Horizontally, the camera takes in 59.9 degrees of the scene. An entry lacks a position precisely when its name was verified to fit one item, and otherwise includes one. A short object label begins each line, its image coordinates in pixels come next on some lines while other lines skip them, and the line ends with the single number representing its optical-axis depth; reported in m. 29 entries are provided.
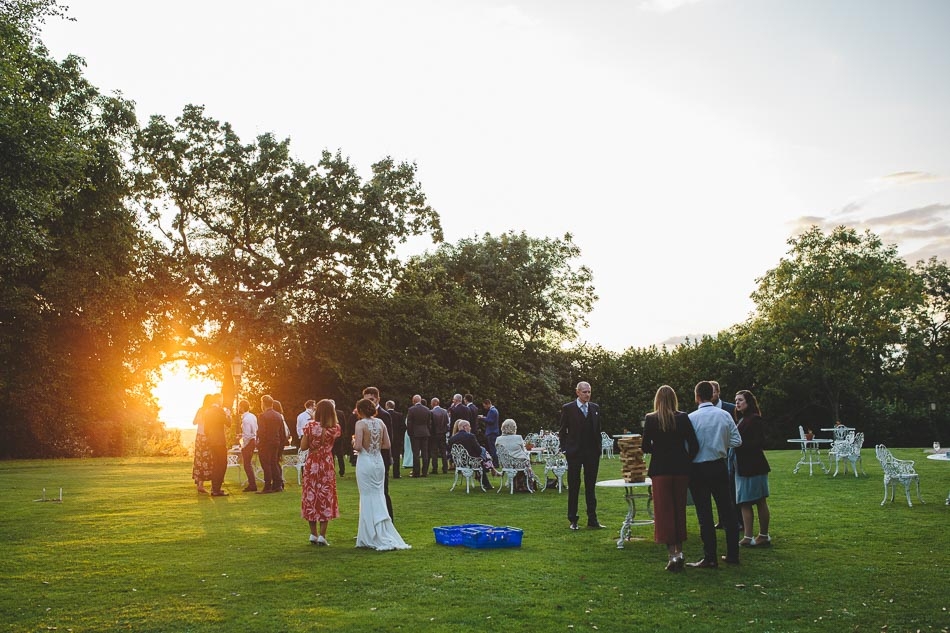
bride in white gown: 9.83
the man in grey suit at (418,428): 20.16
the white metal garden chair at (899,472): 12.92
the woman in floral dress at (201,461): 17.16
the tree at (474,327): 33.53
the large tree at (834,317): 39.00
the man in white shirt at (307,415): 18.70
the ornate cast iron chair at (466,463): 16.45
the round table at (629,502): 9.70
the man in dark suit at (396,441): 20.12
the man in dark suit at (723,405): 9.04
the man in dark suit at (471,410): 21.70
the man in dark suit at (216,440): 16.53
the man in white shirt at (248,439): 17.59
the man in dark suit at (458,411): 21.62
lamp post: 24.38
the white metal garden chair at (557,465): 16.25
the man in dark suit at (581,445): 11.09
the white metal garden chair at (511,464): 16.27
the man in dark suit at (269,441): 16.94
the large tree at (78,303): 27.42
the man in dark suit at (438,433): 21.80
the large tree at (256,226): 30.73
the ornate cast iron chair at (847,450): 18.44
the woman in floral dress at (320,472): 10.19
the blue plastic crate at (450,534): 10.01
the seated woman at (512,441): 16.16
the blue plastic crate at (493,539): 9.80
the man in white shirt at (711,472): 8.30
